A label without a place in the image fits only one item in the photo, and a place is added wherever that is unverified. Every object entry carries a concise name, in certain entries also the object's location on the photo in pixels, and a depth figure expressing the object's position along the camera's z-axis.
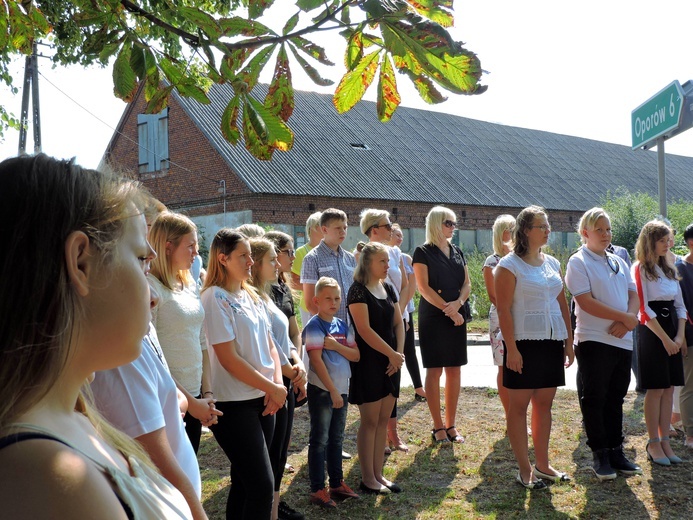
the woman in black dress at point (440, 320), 6.73
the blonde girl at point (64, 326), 0.94
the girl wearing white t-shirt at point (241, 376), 3.68
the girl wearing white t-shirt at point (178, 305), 3.59
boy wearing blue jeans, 5.12
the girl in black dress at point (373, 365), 5.30
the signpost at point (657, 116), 8.27
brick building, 27.34
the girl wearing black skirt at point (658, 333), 6.00
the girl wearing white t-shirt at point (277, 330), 4.57
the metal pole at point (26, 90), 16.50
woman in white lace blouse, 5.38
